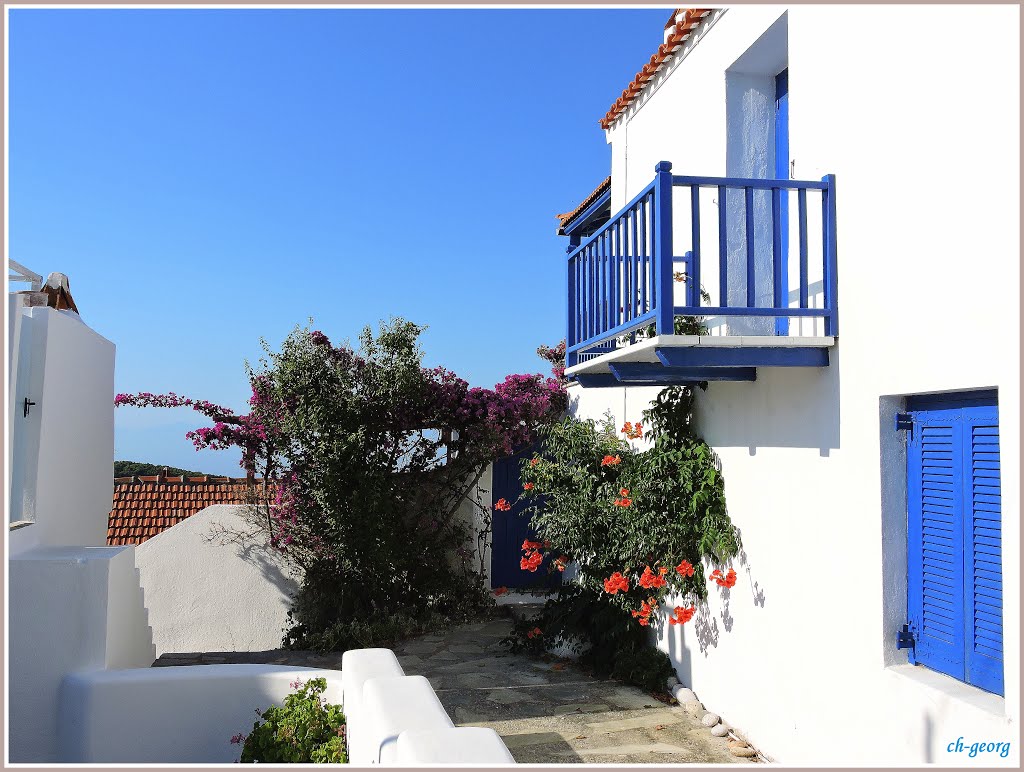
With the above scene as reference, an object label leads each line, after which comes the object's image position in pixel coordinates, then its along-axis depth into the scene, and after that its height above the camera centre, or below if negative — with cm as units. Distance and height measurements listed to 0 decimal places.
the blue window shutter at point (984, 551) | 385 -39
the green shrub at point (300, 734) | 503 -173
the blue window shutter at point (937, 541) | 411 -39
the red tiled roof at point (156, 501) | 1302 -84
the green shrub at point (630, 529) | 655 -56
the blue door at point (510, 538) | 1151 -113
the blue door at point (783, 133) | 629 +256
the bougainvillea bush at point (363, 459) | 941 -5
